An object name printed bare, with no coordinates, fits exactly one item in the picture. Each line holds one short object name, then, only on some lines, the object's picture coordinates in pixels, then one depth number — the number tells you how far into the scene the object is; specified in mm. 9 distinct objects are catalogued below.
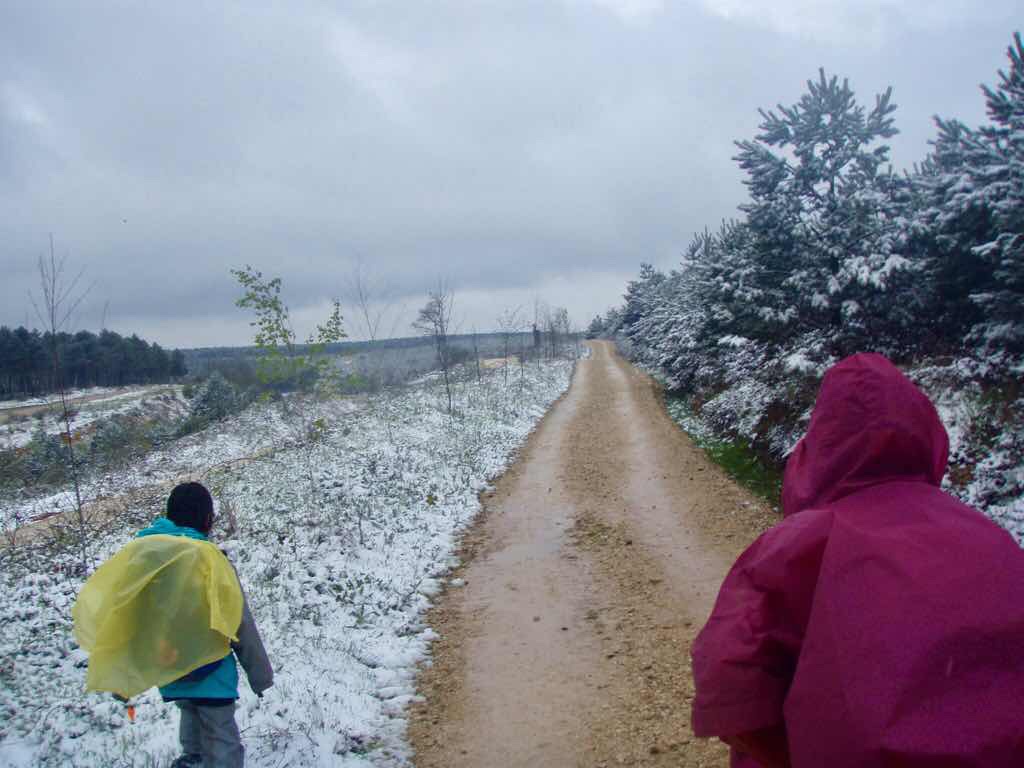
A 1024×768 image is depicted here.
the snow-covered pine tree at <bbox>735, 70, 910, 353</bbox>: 12016
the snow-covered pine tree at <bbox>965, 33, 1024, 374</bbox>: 8133
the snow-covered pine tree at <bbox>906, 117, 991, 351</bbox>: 9312
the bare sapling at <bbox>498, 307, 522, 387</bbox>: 36238
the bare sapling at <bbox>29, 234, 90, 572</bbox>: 7357
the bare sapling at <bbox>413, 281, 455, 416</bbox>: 23000
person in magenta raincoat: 1332
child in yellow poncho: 3027
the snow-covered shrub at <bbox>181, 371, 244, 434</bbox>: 35219
